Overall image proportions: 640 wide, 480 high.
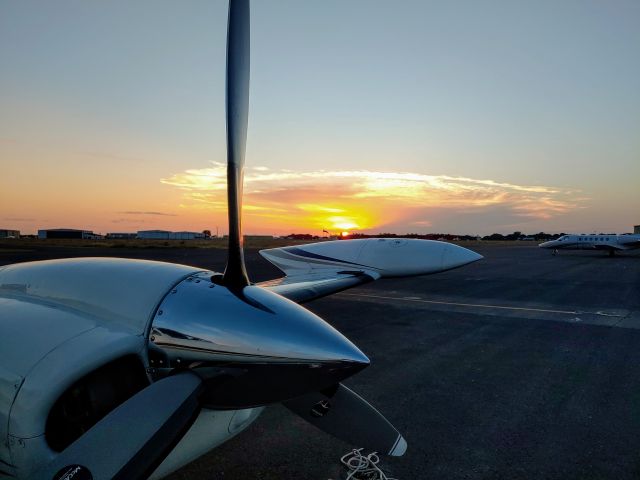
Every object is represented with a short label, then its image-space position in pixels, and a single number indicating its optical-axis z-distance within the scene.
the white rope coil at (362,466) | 4.07
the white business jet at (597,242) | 45.88
